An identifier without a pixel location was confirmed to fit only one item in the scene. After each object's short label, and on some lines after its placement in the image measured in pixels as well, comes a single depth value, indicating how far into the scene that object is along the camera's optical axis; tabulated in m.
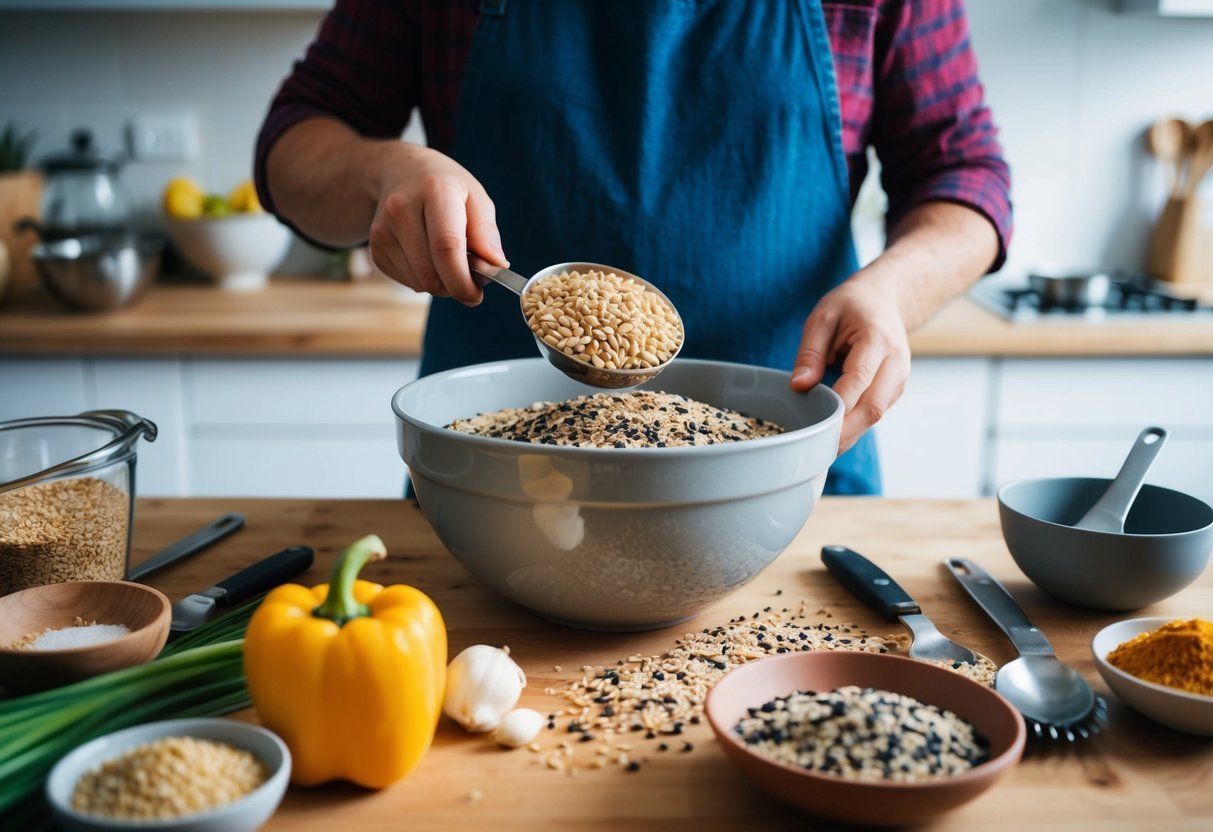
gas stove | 2.34
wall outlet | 2.84
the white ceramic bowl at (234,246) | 2.66
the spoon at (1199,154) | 2.73
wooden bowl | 0.76
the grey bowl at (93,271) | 2.33
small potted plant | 2.68
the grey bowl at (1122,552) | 0.94
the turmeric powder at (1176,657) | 0.78
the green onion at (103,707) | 0.66
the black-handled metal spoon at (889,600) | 0.90
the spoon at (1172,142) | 2.78
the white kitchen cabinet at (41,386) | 2.30
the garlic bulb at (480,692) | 0.78
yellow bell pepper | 0.70
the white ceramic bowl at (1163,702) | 0.76
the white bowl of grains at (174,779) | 0.60
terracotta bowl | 0.64
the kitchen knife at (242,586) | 0.94
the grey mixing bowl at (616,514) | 0.84
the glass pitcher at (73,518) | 0.92
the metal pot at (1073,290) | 2.36
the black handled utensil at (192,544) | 1.08
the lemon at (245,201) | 2.71
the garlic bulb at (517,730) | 0.77
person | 1.37
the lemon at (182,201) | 2.69
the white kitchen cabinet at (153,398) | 2.31
